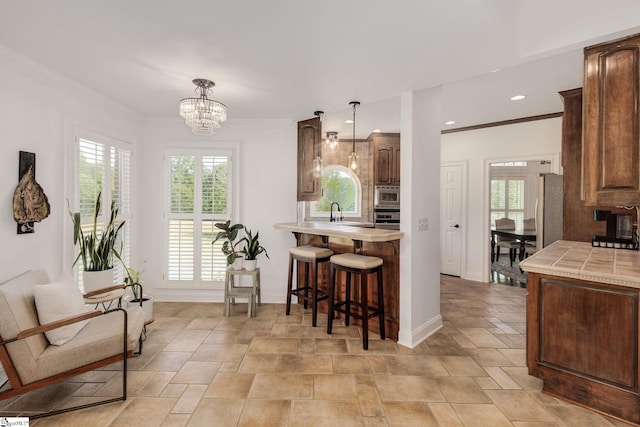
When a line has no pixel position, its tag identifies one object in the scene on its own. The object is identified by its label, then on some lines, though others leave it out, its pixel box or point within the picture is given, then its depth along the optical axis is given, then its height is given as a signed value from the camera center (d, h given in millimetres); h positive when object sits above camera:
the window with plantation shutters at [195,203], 4352 +39
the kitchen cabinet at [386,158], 5988 +917
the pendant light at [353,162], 4043 +570
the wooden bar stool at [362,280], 3014 -731
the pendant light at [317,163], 3968 +535
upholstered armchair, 1916 -886
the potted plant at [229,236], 3861 -368
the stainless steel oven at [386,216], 6086 -181
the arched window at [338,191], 6660 +323
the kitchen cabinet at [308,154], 4188 +691
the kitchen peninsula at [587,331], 1986 -829
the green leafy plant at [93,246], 2951 -393
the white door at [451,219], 5705 -226
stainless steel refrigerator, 4410 -12
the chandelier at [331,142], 4609 +941
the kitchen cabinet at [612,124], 2088 +569
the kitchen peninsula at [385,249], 3076 -471
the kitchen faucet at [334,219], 5976 -227
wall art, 2535 +57
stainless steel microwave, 6039 +183
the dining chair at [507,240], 6414 -685
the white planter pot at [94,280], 2957 -697
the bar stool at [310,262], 3551 -643
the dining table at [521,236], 5873 -553
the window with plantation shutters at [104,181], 3242 +276
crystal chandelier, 2754 +811
